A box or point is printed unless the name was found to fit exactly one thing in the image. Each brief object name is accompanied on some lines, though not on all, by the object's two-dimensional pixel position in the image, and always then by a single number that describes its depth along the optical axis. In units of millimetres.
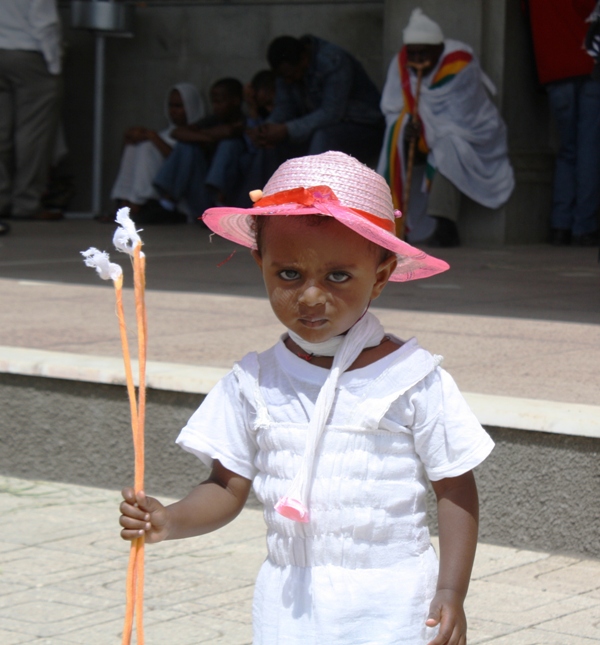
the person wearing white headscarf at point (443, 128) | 9859
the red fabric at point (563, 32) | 10023
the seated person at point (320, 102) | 10609
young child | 2164
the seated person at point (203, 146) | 11789
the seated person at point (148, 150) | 12234
